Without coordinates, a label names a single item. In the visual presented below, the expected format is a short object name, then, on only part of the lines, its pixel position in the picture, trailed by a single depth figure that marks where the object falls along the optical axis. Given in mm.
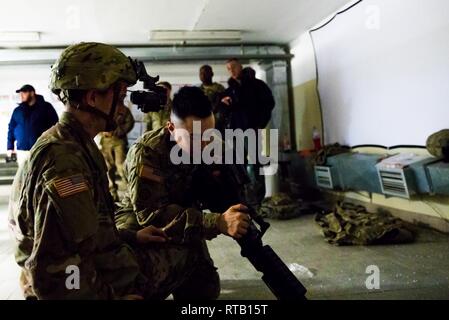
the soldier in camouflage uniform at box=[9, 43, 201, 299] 937
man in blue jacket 4137
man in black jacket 4000
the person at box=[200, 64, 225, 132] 3979
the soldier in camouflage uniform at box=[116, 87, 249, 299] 1511
